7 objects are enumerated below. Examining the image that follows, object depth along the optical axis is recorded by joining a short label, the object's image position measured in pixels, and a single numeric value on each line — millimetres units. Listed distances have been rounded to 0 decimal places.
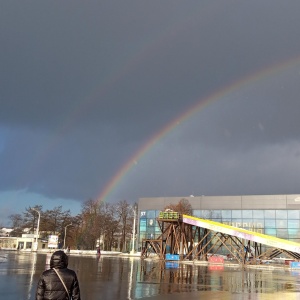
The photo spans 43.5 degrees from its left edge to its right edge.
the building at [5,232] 132125
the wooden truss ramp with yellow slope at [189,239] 39469
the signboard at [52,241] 59719
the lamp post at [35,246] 70125
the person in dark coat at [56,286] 4992
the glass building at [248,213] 68375
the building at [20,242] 90312
